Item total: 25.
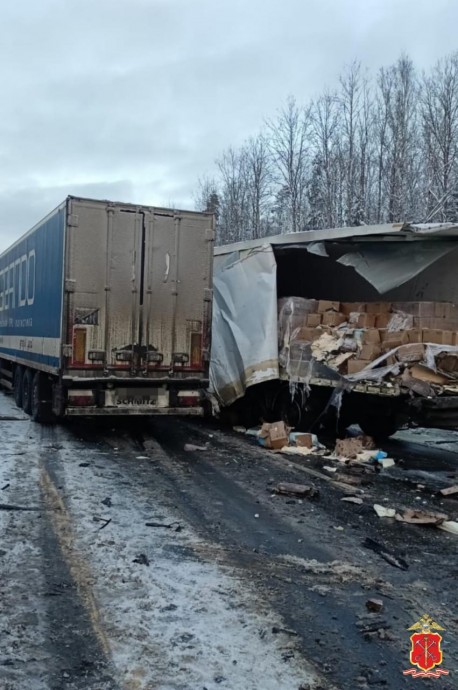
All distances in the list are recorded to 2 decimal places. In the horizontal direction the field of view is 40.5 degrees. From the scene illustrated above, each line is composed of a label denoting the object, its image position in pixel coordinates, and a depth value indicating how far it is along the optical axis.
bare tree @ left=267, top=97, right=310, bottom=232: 41.00
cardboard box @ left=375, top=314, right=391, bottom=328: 9.39
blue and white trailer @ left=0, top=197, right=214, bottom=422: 8.98
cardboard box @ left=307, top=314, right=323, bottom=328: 10.20
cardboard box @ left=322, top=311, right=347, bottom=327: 10.17
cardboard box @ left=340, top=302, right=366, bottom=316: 10.11
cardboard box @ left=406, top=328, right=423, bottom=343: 8.88
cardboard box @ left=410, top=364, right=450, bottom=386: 8.24
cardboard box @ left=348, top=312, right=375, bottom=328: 9.54
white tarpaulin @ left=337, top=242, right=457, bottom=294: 8.97
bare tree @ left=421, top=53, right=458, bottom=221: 31.52
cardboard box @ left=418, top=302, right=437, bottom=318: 9.08
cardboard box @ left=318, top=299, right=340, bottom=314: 10.38
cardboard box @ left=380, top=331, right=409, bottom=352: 8.87
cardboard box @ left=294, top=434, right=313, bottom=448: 9.30
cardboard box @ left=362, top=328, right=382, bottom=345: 9.09
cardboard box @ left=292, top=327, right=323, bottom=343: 9.98
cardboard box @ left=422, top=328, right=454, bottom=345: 8.80
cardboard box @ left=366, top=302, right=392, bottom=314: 9.65
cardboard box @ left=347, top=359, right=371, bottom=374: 8.90
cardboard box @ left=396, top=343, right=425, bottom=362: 8.47
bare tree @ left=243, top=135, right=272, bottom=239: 47.31
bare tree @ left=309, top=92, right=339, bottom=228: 37.34
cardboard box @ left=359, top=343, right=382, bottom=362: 8.94
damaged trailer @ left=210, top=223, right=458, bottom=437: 8.48
